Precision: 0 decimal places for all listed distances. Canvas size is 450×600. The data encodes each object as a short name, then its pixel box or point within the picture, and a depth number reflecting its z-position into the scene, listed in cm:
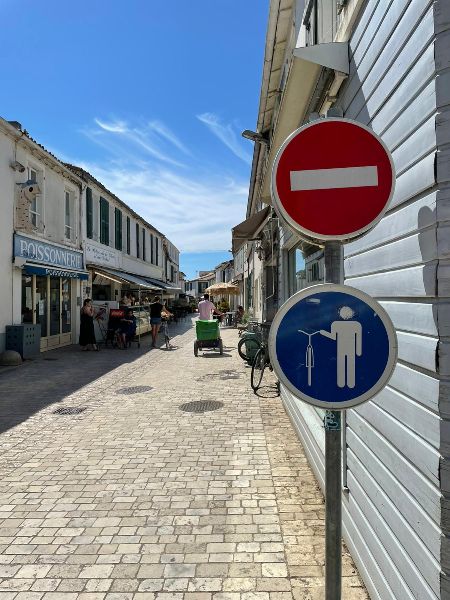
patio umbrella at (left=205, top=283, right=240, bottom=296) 2575
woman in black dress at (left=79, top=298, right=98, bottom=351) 1398
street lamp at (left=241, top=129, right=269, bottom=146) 1023
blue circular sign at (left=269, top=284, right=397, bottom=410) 166
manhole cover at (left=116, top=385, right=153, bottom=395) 825
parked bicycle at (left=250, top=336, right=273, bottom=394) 787
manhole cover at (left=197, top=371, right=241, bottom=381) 953
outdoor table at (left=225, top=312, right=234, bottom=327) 2668
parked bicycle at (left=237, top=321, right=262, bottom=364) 930
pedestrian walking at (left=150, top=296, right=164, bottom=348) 1560
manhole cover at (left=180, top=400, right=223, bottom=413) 692
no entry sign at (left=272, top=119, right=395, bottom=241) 176
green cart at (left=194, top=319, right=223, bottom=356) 1252
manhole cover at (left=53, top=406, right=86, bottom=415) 680
